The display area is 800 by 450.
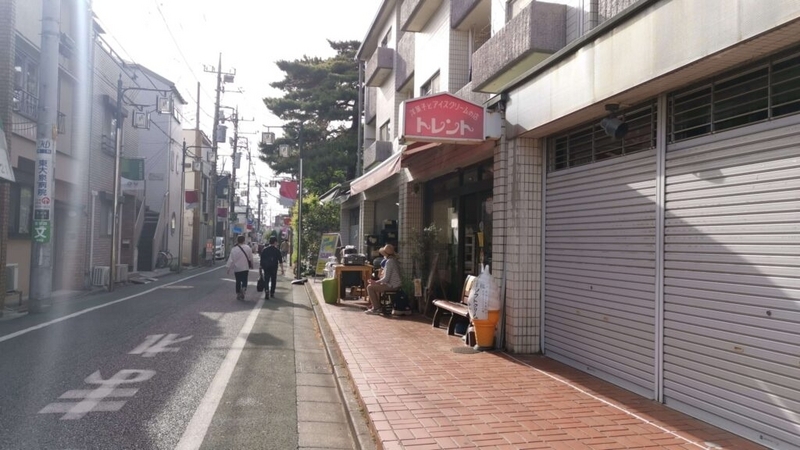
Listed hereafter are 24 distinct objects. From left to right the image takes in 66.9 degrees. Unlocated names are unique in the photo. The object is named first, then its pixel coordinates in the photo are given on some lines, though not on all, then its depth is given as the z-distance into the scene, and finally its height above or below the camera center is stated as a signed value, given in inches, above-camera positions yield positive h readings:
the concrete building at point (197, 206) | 1521.9 +86.0
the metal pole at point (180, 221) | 1161.7 +36.3
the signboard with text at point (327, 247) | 852.1 -7.6
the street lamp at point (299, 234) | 867.9 +10.4
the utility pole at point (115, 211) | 717.9 +31.2
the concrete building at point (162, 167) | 1259.2 +159.2
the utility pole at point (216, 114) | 1485.0 +330.9
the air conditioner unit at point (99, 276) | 737.6 -48.3
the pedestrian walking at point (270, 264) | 636.7 -25.0
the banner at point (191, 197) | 1349.7 +92.6
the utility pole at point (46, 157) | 504.4 +65.0
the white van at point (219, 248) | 1941.4 -28.6
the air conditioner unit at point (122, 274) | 809.4 -49.9
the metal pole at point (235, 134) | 1872.9 +332.1
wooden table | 575.8 -26.6
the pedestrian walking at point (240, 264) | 604.6 -24.2
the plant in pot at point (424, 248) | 488.1 -3.0
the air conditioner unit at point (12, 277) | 549.3 -39.0
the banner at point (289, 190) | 1039.0 +87.2
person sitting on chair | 475.5 -27.4
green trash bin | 566.3 -45.8
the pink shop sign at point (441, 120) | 314.7 +65.6
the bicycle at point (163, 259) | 1229.7 -43.1
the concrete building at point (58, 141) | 580.7 +100.7
